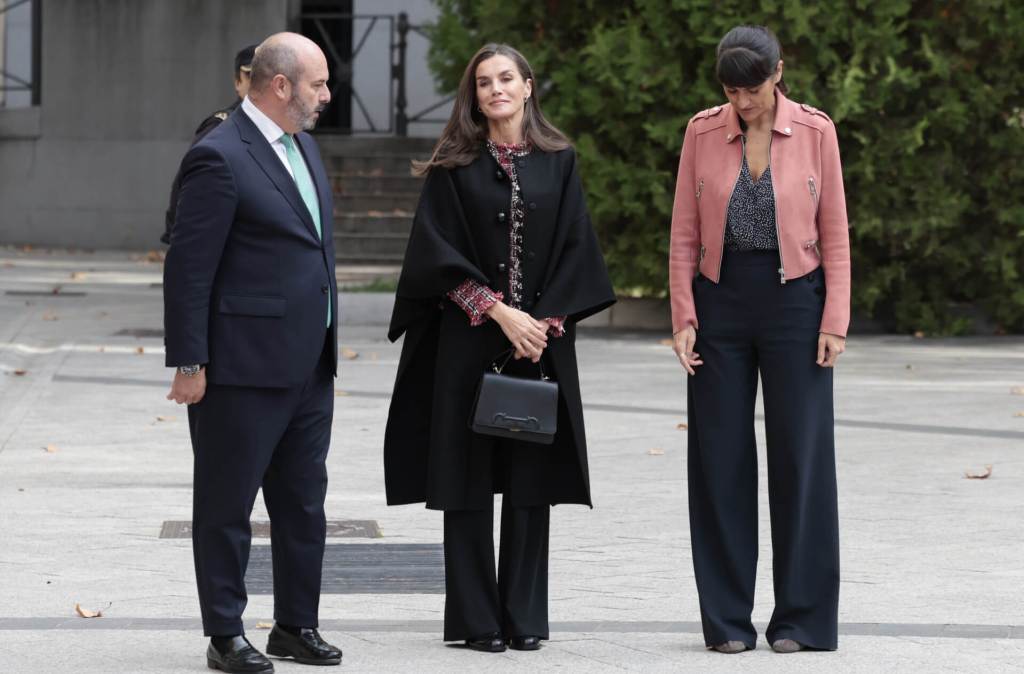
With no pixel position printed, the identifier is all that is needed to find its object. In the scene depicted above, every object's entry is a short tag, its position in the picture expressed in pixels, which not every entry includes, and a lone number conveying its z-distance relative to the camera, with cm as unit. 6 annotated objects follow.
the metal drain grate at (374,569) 1263
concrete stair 4456
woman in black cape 1094
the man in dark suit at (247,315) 1006
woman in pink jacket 1088
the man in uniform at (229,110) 1216
